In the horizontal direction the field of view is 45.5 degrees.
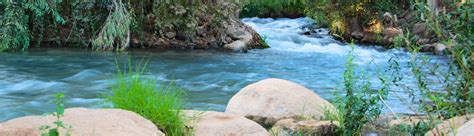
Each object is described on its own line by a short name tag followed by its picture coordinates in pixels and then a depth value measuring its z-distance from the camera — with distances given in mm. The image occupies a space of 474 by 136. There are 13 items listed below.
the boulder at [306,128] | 4219
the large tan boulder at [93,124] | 3190
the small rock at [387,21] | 16289
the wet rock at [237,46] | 13023
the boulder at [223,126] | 3977
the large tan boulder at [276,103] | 4840
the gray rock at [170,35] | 13094
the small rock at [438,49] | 13403
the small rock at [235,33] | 13688
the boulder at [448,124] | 3584
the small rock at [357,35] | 16516
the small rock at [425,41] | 14548
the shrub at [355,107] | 3989
